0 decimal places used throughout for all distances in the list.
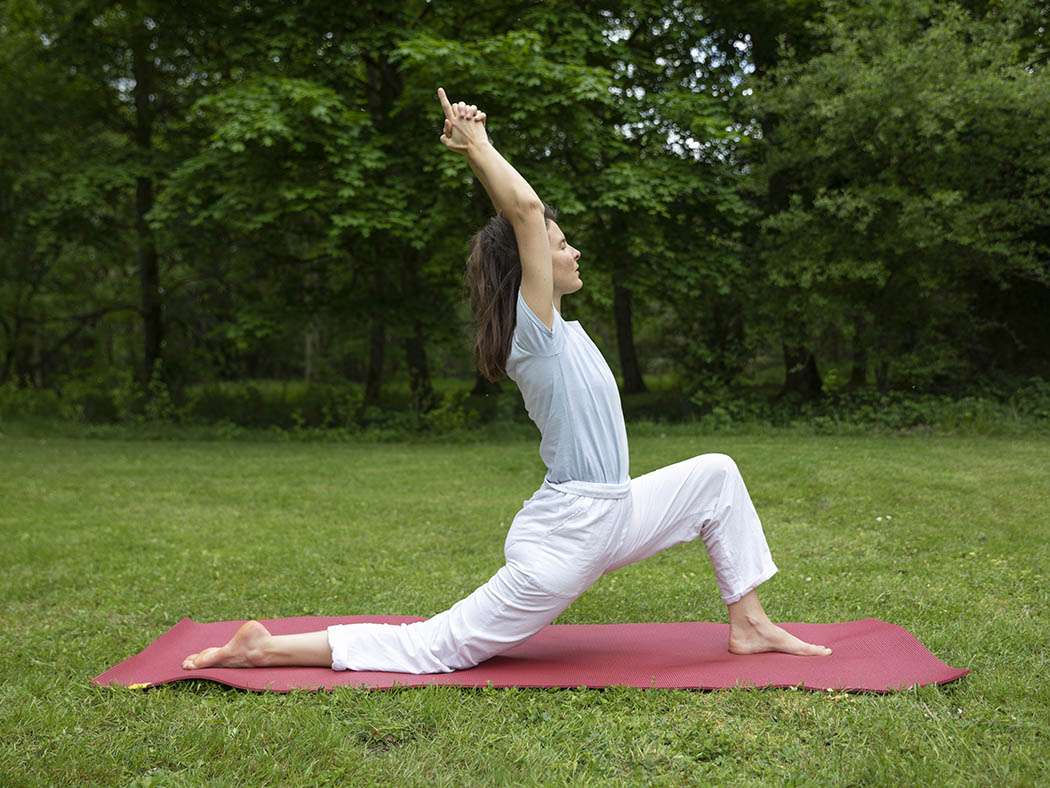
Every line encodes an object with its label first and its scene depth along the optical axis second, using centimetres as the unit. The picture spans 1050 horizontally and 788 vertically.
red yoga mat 345
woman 337
